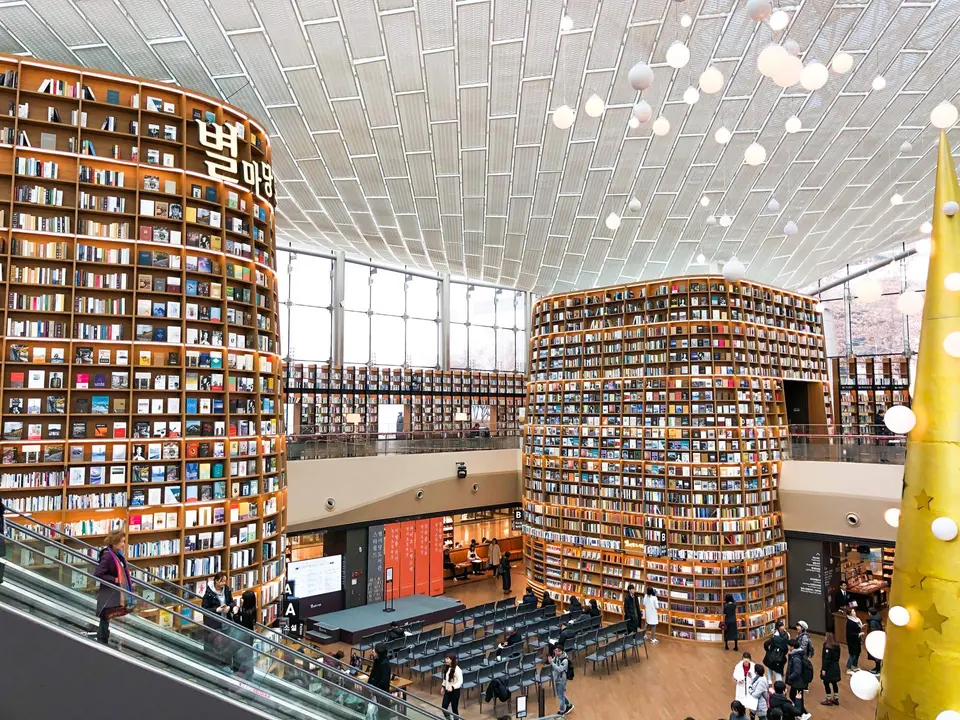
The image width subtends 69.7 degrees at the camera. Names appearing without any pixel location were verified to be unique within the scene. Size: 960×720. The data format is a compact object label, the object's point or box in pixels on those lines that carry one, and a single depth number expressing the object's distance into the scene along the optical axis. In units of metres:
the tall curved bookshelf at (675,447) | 12.32
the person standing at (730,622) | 11.41
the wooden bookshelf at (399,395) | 19.89
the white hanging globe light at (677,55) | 4.51
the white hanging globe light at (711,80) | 4.43
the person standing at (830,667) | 9.01
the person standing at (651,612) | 12.05
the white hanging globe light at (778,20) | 4.13
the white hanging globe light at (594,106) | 5.14
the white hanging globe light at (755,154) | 5.12
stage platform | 11.70
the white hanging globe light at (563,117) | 5.25
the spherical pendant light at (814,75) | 4.22
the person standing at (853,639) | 10.07
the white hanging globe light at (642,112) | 4.96
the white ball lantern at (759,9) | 4.16
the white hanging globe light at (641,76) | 4.53
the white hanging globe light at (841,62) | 4.53
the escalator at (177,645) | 3.91
